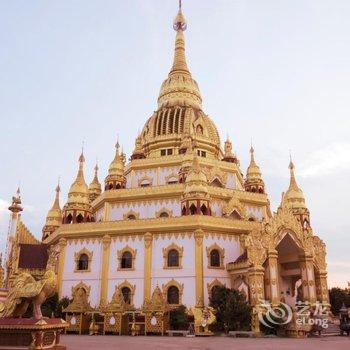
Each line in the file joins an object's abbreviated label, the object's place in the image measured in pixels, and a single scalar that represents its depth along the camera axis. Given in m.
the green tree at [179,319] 27.31
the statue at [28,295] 13.20
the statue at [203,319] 25.18
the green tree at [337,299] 43.25
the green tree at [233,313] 25.53
